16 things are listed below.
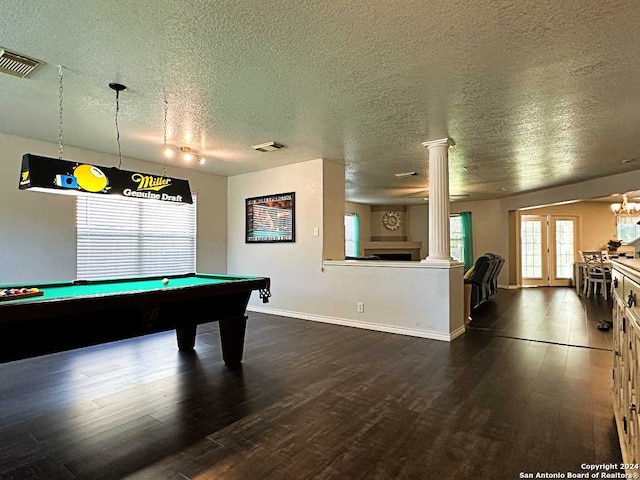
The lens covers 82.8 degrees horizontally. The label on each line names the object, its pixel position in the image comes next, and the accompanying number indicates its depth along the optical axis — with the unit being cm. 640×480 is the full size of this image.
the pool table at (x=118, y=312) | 207
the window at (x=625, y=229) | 956
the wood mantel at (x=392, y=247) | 1038
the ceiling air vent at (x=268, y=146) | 457
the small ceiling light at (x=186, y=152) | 456
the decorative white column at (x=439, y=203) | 440
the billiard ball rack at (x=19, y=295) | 209
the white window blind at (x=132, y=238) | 488
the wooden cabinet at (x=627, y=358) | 140
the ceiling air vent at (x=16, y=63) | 240
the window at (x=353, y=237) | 1050
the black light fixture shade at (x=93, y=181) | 261
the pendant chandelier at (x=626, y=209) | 806
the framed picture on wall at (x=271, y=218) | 576
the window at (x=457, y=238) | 1045
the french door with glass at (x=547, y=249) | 974
